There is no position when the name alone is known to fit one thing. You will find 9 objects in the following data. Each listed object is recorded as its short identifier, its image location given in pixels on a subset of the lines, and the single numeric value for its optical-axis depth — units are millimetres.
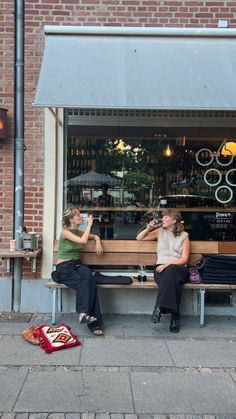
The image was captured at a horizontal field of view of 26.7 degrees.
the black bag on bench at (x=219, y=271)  6055
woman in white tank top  5762
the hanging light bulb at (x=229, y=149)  7184
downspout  6355
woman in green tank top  5637
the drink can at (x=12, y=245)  6270
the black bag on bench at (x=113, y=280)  5973
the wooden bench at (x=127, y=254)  6484
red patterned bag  5090
